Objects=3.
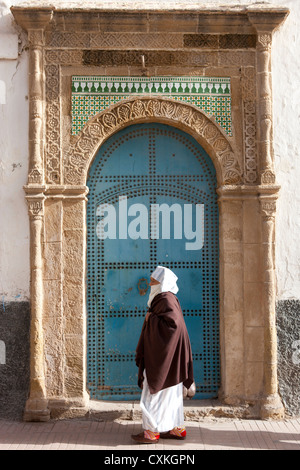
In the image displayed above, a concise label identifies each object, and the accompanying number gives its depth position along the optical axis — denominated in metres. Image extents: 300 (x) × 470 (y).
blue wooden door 5.80
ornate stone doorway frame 5.57
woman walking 4.75
